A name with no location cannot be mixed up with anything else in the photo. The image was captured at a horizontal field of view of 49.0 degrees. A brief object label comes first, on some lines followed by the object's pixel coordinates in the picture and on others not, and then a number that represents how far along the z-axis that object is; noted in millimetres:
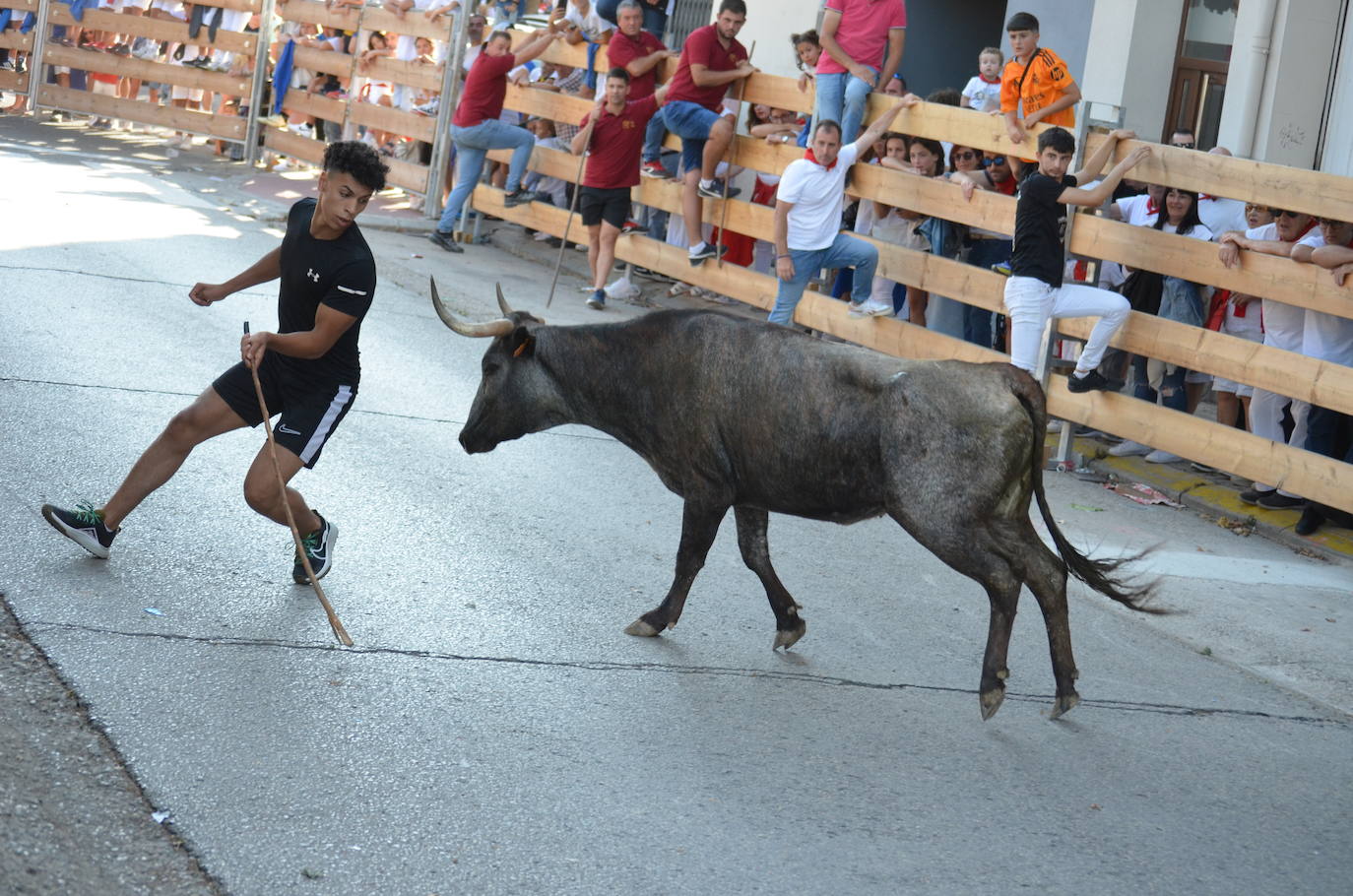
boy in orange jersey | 10422
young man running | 5938
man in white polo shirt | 11328
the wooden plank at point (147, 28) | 21875
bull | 5707
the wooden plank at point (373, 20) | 17875
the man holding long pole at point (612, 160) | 13898
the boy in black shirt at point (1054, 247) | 9609
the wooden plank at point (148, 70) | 22172
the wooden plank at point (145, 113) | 22109
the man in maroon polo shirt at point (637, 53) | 13952
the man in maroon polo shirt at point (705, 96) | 13000
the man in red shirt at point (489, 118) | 15758
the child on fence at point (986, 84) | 13125
